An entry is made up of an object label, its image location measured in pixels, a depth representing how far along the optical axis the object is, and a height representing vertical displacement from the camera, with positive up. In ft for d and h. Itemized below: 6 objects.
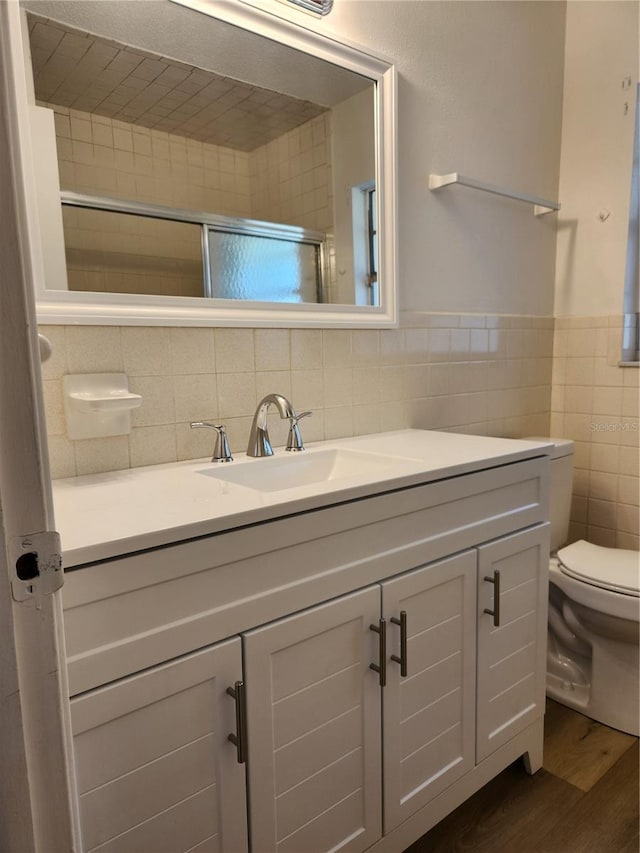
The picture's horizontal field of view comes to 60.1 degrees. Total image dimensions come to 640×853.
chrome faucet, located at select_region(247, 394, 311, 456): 4.13 -0.55
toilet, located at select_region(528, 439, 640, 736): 5.28 -2.81
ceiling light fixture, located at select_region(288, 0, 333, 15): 4.40 +2.78
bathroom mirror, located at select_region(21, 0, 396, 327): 3.63 +1.43
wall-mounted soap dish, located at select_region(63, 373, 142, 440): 3.62 -0.30
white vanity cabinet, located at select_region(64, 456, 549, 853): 2.46 -1.75
